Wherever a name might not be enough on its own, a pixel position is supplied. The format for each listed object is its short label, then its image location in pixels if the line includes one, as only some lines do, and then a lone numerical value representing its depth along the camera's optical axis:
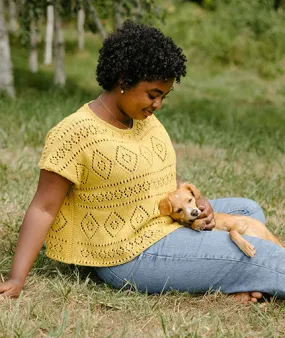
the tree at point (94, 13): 7.98
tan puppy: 2.87
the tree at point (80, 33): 13.44
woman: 2.79
